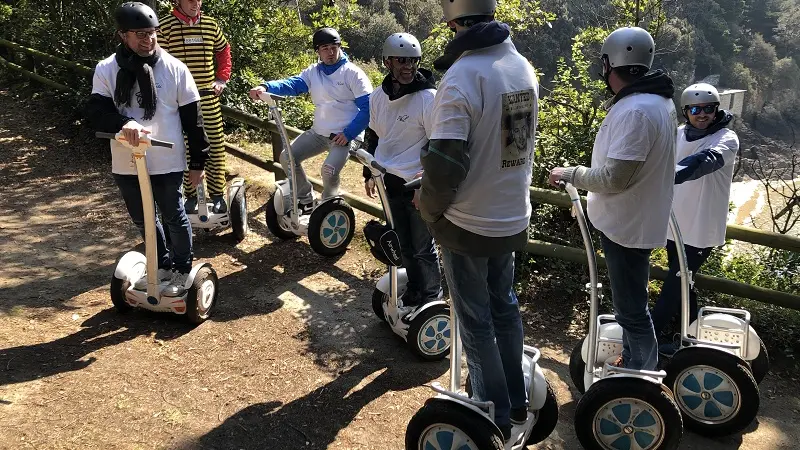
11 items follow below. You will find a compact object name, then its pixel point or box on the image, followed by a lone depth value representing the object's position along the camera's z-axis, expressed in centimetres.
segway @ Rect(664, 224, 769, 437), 358
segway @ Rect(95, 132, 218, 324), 456
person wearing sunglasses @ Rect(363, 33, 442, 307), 434
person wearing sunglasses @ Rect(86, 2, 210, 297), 421
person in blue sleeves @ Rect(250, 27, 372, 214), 554
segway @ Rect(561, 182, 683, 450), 325
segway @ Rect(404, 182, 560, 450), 294
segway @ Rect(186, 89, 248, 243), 613
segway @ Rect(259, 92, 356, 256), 582
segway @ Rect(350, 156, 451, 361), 416
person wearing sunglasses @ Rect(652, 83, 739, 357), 396
